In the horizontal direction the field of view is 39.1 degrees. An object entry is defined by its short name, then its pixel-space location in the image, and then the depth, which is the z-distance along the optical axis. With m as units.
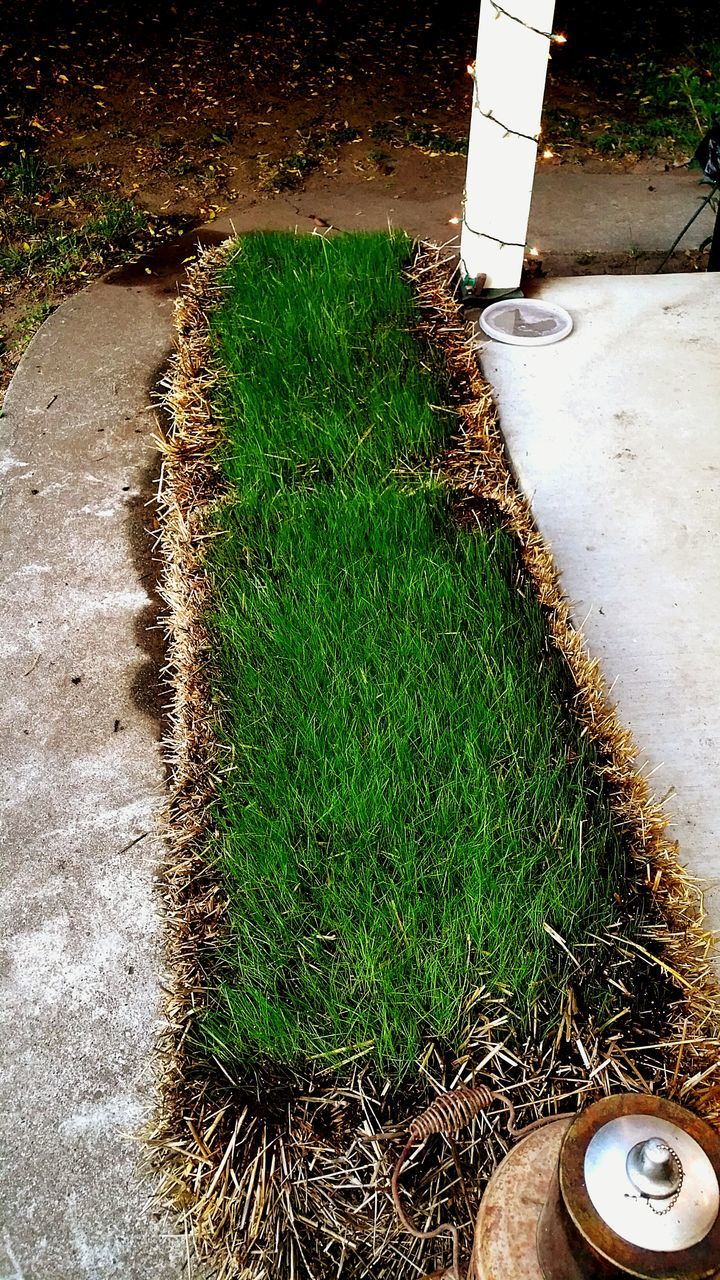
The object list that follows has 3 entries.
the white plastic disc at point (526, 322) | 3.33
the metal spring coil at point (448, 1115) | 1.44
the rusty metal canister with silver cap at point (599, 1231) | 0.92
